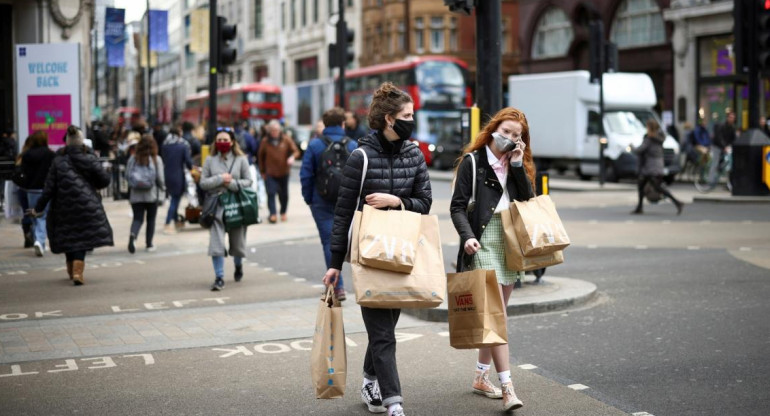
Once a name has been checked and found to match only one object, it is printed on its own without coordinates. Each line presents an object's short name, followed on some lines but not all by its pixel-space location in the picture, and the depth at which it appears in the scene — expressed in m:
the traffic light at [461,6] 10.33
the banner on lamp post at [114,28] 32.44
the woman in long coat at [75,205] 11.27
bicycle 25.22
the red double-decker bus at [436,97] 38.41
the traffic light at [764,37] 18.27
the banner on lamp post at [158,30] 34.81
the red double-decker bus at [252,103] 51.03
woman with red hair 5.99
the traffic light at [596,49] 25.88
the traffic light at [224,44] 16.17
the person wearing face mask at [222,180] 10.77
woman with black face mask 5.56
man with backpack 9.84
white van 29.16
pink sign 16.56
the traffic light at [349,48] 22.92
